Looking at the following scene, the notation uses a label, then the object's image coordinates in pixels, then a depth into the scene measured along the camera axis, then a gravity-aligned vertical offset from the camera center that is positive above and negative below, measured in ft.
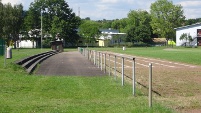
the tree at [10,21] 296.51 +13.85
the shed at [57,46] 244.46 -4.56
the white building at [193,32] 355.97 +6.37
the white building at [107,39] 441.27 -0.22
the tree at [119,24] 576.98 +23.89
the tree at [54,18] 345.72 +18.86
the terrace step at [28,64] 70.78 -5.41
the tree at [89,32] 403.54 +7.20
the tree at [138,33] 433.48 +6.56
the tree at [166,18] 411.13 +22.53
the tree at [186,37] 349.00 +1.62
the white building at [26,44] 384.47 -5.25
